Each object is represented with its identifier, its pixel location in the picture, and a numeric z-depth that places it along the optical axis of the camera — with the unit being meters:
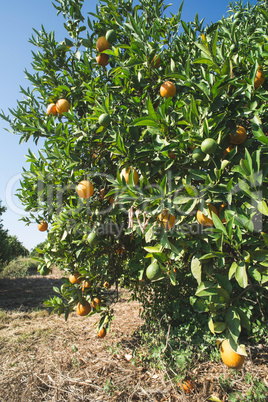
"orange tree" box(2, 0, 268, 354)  1.36
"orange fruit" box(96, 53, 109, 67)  2.19
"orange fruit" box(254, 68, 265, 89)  1.52
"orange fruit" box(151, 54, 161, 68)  1.70
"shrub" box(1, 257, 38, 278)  11.02
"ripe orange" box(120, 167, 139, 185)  1.62
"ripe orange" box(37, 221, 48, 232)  2.58
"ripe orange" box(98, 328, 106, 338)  2.62
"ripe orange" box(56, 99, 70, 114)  2.14
